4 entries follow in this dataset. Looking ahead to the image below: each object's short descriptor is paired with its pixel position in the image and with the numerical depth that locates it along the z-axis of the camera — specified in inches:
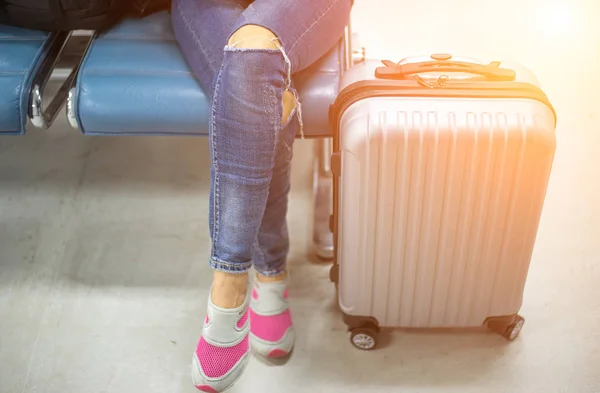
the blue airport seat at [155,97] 50.2
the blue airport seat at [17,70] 50.1
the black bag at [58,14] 53.2
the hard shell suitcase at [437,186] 42.1
